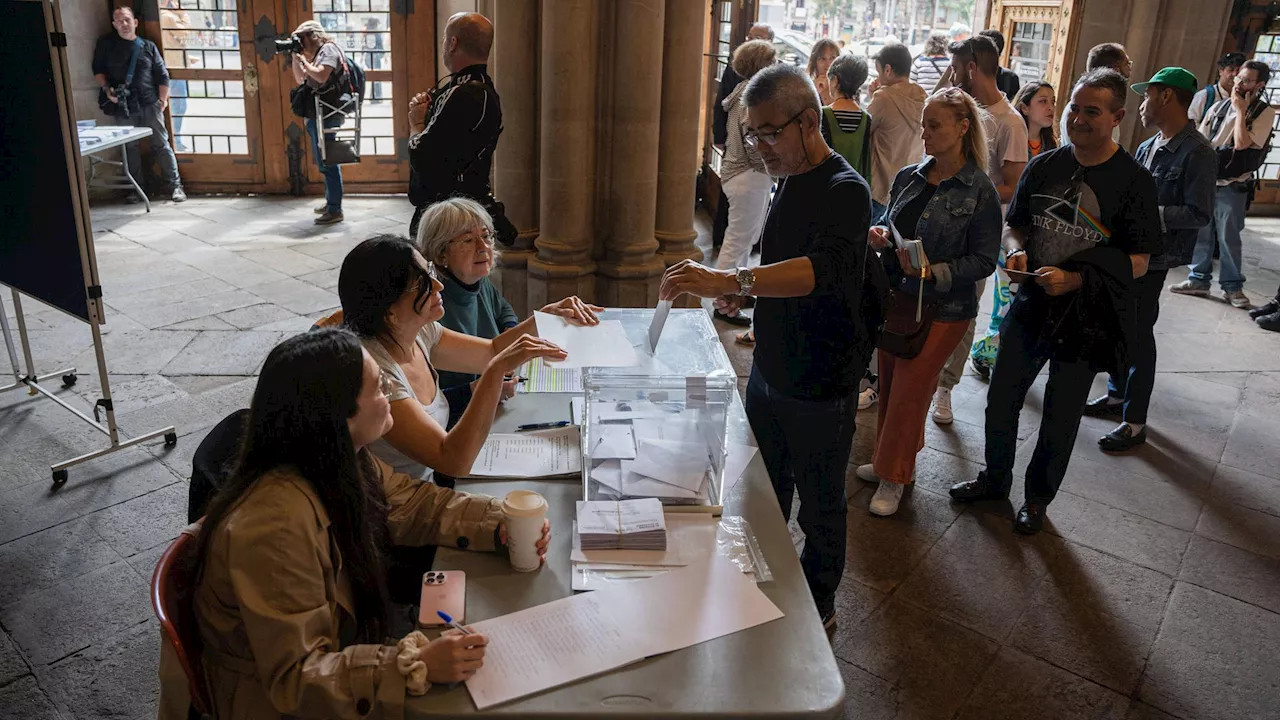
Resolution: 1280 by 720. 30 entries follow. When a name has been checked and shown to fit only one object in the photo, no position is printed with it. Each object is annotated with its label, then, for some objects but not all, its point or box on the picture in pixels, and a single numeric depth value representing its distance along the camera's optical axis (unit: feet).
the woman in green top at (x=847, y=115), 15.06
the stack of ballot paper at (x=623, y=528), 6.39
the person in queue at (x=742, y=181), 17.94
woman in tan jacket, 5.02
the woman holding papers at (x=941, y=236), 10.64
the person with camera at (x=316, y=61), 24.66
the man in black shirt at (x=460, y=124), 13.48
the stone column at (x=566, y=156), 15.19
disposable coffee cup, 6.05
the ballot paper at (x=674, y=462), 7.06
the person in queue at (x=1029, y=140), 15.79
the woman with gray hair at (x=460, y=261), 9.51
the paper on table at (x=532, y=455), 7.46
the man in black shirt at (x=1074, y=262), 10.17
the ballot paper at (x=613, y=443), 7.22
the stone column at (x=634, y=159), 15.29
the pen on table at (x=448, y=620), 5.55
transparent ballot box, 6.98
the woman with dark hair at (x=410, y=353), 7.08
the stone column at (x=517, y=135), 15.94
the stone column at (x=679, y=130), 15.93
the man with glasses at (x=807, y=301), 7.61
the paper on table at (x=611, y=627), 5.21
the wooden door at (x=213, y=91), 27.78
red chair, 5.20
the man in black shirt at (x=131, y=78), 26.11
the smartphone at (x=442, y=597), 5.62
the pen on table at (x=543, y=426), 8.27
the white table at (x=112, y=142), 22.09
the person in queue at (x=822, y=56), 20.51
